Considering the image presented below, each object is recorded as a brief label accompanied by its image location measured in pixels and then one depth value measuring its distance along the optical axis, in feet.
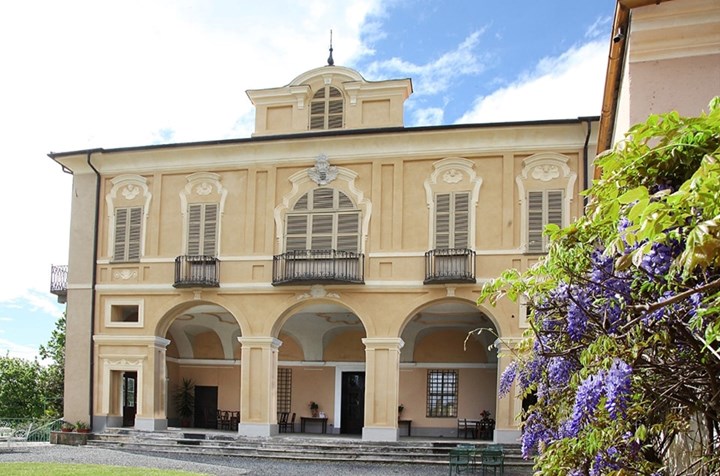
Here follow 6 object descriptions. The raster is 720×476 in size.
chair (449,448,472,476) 49.78
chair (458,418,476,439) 72.33
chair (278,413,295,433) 78.64
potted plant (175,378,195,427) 79.92
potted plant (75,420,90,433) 68.18
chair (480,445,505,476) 48.95
